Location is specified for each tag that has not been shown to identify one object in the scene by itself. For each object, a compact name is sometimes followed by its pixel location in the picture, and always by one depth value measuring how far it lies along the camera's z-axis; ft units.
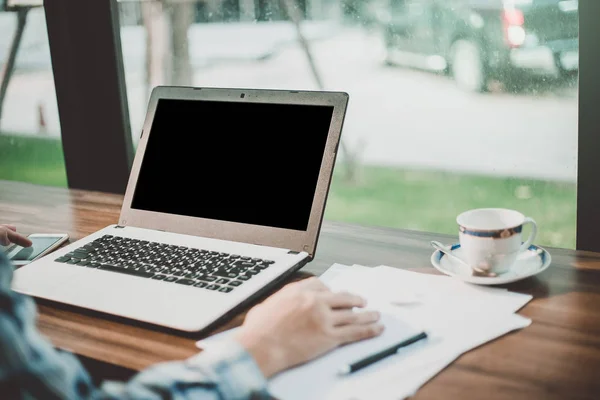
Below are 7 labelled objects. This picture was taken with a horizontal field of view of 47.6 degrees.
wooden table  2.50
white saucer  3.28
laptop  3.32
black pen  2.61
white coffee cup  3.27
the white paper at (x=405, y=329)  2.52
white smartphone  3.99
